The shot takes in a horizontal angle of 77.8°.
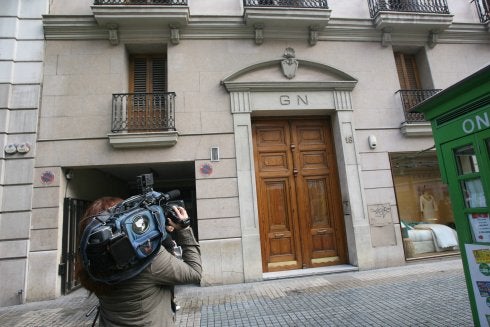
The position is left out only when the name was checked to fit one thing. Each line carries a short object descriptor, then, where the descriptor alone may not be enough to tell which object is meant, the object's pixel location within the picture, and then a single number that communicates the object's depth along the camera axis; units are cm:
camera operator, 184
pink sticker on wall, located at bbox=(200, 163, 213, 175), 754
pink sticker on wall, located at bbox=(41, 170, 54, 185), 712
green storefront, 313
